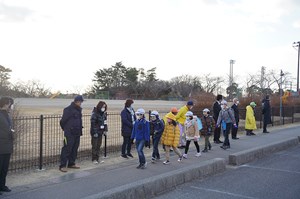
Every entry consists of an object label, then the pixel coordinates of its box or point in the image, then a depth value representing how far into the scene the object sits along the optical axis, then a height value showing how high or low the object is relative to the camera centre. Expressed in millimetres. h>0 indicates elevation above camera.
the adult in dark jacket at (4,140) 6430 -732
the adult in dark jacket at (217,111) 13887 -359
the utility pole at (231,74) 79625 +6369
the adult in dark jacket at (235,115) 14953 -516
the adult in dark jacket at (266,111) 18359 -410
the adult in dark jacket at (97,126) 9386 -678
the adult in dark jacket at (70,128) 8453 -661
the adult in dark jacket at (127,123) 10114 -624
